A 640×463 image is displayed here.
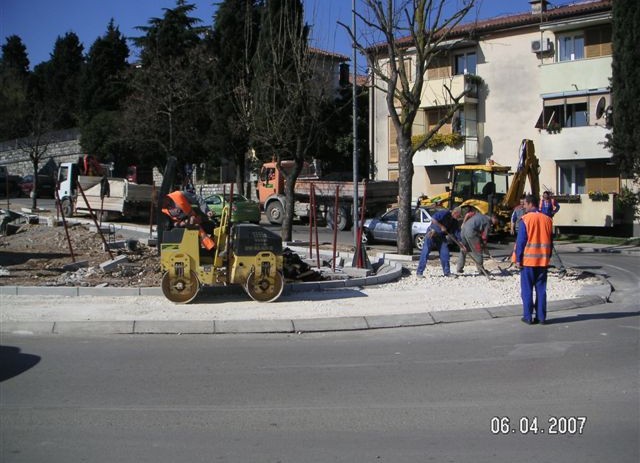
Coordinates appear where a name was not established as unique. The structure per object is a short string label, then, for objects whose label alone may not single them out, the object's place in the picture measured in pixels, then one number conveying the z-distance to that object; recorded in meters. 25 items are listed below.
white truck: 26.69
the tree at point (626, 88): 25.72
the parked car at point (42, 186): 44.83
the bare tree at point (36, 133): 32.19
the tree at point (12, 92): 44.72
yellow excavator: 23.52
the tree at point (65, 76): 55.38
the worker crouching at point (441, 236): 14.34
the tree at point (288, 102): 20.77
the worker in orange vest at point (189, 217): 10.87
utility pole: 20.47
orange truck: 27.49
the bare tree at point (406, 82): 17.44
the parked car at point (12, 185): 45.19
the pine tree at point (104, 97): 45.50
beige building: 30.30
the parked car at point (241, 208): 28.58
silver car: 21.66
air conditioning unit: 32.12
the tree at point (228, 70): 38.03
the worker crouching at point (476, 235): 14.32
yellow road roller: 10.66
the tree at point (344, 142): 40.06
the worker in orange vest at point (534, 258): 9.55
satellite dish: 29.89
